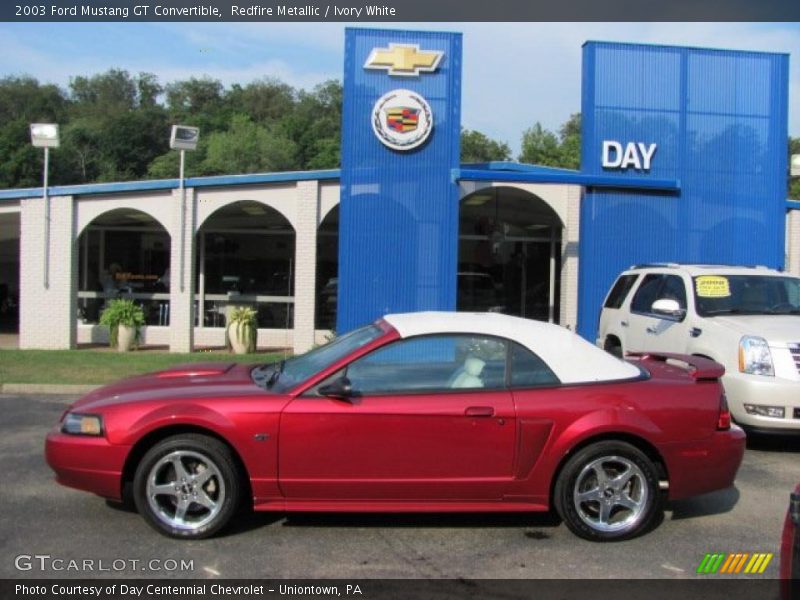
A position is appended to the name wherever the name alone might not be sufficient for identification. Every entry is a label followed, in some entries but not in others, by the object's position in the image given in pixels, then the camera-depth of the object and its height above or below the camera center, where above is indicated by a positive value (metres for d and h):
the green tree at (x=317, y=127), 64.25 +14.06
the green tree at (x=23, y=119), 59.62 +14.45
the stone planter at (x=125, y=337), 15.97 -1.22
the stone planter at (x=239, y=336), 15.85 -1.15
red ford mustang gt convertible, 4.85 -0.99
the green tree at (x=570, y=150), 59.88 +10.96
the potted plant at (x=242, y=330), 15.87 -1.03
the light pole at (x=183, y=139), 15.43 +2.78
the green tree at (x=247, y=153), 63.19 +10.37
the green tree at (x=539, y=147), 65.08 +12.32
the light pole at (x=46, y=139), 15.66 +2.74
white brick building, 15.79 +0.64
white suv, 7.30 -0.39
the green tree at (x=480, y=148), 67.75 +12.17
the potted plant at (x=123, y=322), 15.99 -0.93
